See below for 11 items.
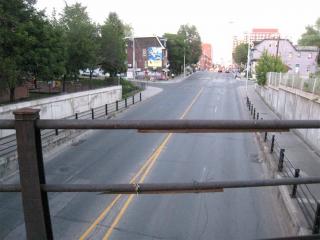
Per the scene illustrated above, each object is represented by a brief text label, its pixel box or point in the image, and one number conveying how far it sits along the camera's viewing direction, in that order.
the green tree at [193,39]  126.19
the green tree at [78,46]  36.53
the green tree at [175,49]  101.00
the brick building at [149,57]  87.94
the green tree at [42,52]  23.83
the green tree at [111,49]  47.44
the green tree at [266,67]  44.84
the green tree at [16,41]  21.30
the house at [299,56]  89.69
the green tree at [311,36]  106.64
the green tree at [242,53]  119.31
